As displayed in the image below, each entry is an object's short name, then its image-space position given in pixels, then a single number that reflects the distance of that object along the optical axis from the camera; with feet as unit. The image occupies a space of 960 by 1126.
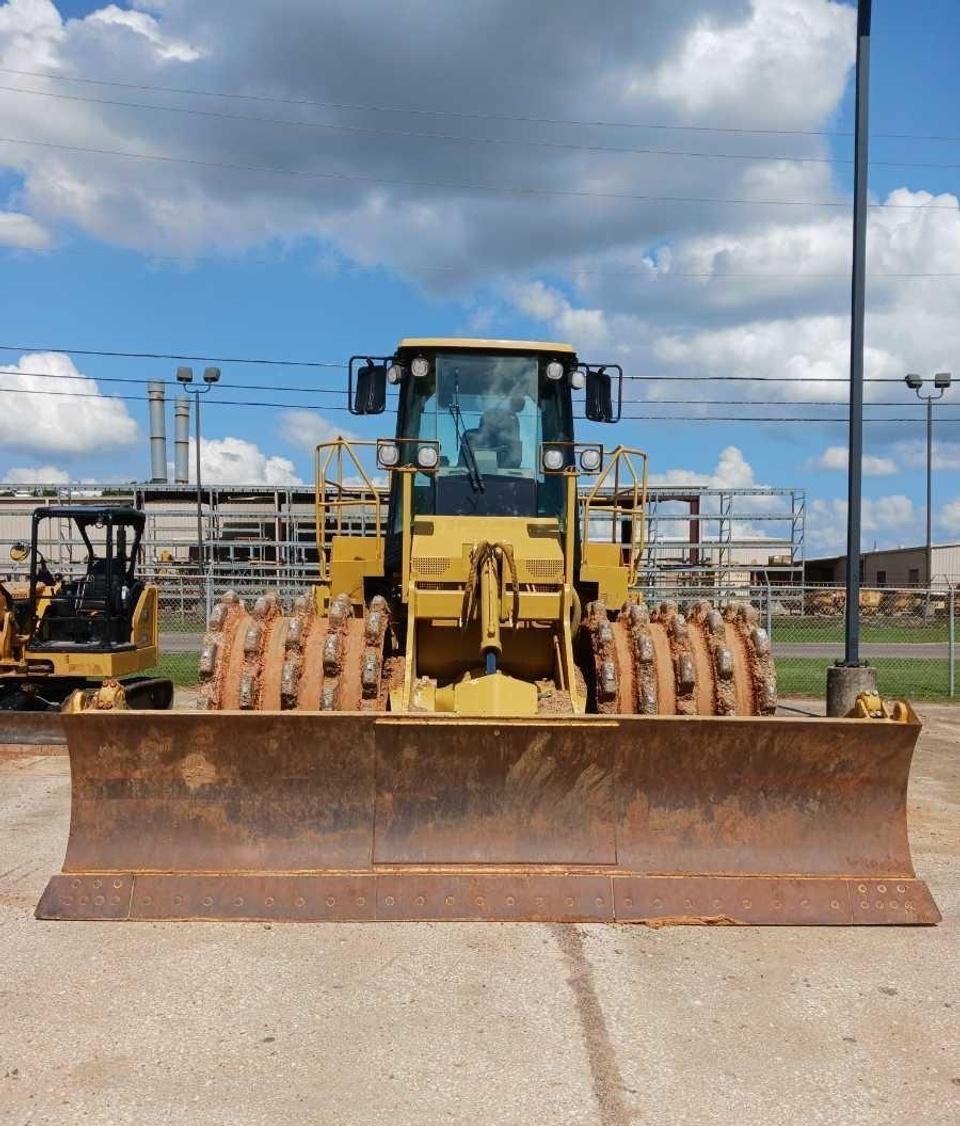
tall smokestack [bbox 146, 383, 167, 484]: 130.41
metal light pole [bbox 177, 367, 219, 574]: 88.12
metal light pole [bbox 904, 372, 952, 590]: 104.94
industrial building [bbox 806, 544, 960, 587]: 149.40
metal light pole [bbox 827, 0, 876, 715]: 38.42
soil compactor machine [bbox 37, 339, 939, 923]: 15.93
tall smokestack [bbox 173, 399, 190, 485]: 132.87
